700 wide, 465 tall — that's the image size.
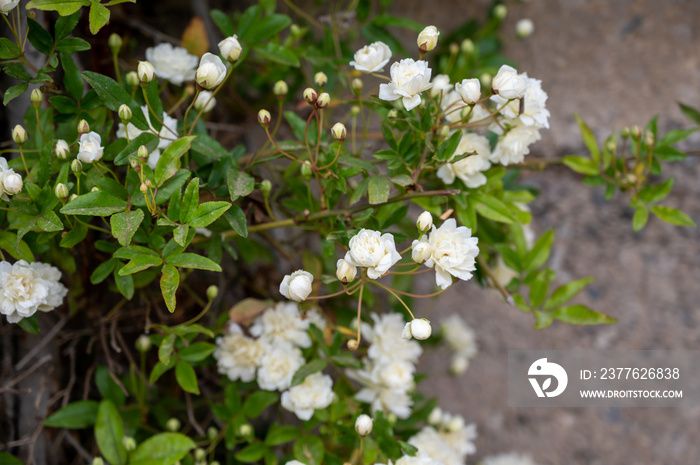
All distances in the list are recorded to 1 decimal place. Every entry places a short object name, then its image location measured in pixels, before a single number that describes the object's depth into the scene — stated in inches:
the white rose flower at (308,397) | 28.0
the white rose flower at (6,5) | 25.3
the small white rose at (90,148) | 25.4
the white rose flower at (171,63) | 28.6
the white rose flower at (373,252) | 24.8
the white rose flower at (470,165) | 27.1
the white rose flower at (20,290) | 25.7
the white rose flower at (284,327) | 28.7
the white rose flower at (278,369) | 28.2
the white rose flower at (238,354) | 28.8
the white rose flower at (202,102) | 27.8
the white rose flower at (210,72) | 25.2
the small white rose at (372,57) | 26.3
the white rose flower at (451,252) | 25.5
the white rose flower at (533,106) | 26.7
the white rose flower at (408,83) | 25.3
